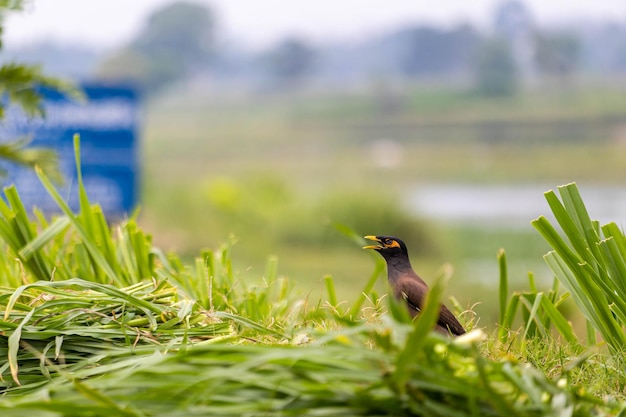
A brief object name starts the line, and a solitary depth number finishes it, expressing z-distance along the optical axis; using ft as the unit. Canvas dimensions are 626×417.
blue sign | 112.78
